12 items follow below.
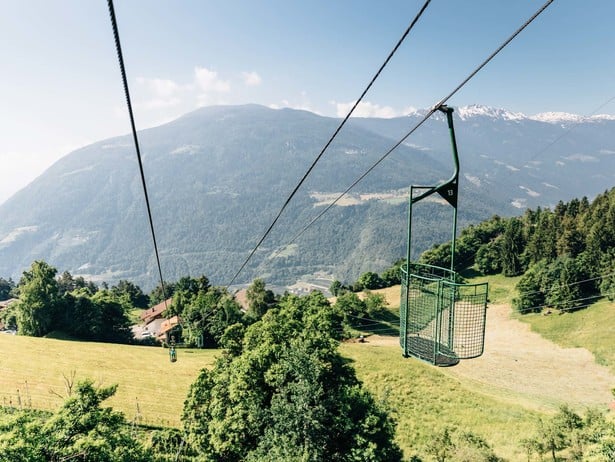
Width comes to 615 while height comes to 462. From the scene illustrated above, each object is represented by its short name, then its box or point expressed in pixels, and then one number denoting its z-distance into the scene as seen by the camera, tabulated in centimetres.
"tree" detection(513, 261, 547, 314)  5178
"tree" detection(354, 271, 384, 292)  7706
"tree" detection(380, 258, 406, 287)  7769
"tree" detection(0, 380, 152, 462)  1119
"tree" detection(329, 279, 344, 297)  8353
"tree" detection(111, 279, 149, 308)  8845
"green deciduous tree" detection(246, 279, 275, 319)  6259
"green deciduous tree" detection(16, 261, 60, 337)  5447
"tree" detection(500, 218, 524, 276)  6581
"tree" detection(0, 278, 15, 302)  11148
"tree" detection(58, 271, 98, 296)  9292
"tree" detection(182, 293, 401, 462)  1599
